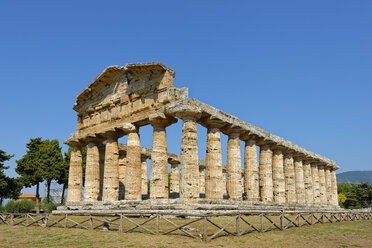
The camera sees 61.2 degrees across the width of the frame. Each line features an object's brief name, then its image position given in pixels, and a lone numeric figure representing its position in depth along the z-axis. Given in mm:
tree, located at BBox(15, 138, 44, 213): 38781
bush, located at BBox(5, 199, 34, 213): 38684
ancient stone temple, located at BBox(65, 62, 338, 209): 21531
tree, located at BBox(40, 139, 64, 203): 39906
